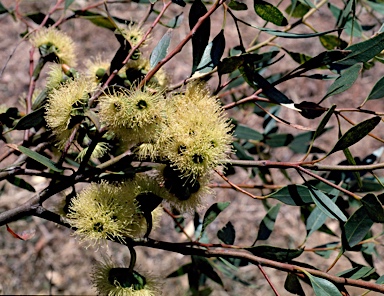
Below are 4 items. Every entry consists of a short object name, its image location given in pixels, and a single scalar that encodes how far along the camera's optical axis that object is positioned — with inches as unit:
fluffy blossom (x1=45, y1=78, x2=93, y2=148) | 25.7
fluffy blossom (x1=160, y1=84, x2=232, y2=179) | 25.2
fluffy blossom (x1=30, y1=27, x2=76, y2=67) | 30.5
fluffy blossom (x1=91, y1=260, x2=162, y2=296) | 26.5
